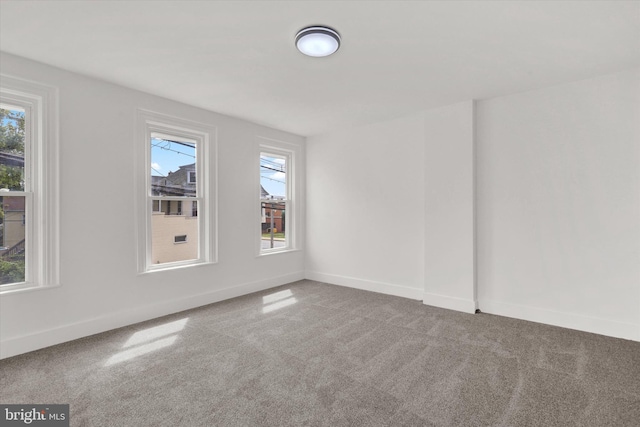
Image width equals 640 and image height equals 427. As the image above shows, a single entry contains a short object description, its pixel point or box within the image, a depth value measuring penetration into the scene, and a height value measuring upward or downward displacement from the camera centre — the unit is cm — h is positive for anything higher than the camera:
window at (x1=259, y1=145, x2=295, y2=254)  511 +26
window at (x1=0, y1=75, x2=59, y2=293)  276 +27
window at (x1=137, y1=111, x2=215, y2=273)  358 +29
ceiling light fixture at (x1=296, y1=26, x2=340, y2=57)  230 +132
